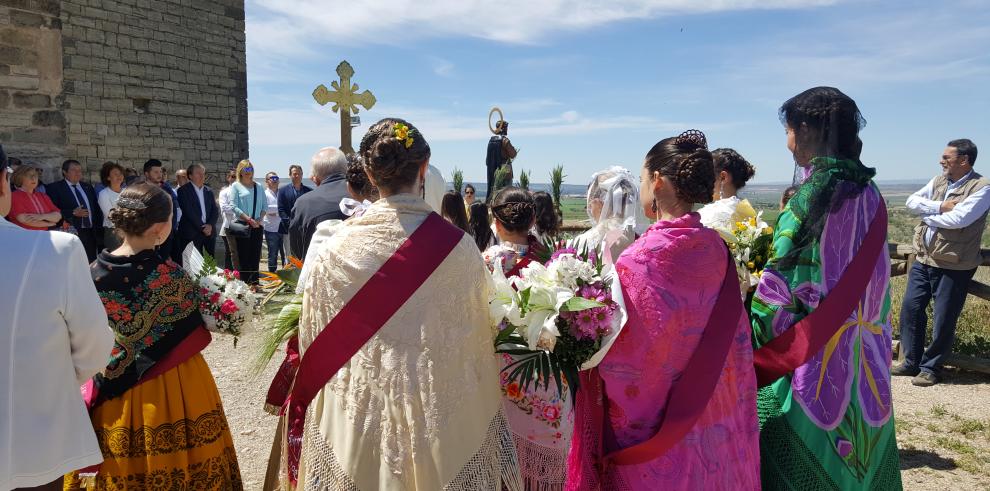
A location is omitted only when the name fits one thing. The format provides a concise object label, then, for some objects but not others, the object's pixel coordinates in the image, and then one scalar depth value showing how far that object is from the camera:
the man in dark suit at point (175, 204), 9.80
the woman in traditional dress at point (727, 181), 3.94
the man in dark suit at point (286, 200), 10.22
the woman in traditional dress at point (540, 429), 3.20
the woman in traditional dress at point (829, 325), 2.48
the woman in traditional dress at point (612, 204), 3.27
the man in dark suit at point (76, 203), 9.43
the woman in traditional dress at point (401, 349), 2.21
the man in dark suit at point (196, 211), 9.88
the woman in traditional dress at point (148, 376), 2.82
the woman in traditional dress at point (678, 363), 2.16
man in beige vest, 5.76
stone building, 12.02
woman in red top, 7.78
